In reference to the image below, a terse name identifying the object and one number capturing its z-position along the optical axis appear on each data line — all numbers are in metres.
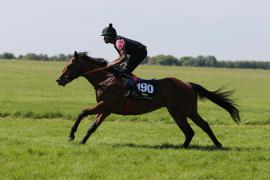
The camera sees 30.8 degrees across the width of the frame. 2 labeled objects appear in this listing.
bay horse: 11.93
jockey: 11.59
